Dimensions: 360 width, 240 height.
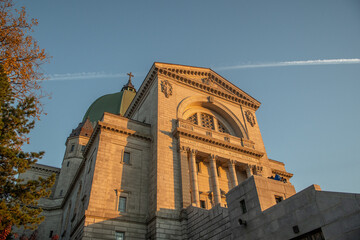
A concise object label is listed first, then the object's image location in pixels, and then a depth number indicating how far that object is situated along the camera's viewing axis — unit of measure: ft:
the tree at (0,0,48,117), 48.52
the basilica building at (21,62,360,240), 40.74
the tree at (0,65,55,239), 47.29
